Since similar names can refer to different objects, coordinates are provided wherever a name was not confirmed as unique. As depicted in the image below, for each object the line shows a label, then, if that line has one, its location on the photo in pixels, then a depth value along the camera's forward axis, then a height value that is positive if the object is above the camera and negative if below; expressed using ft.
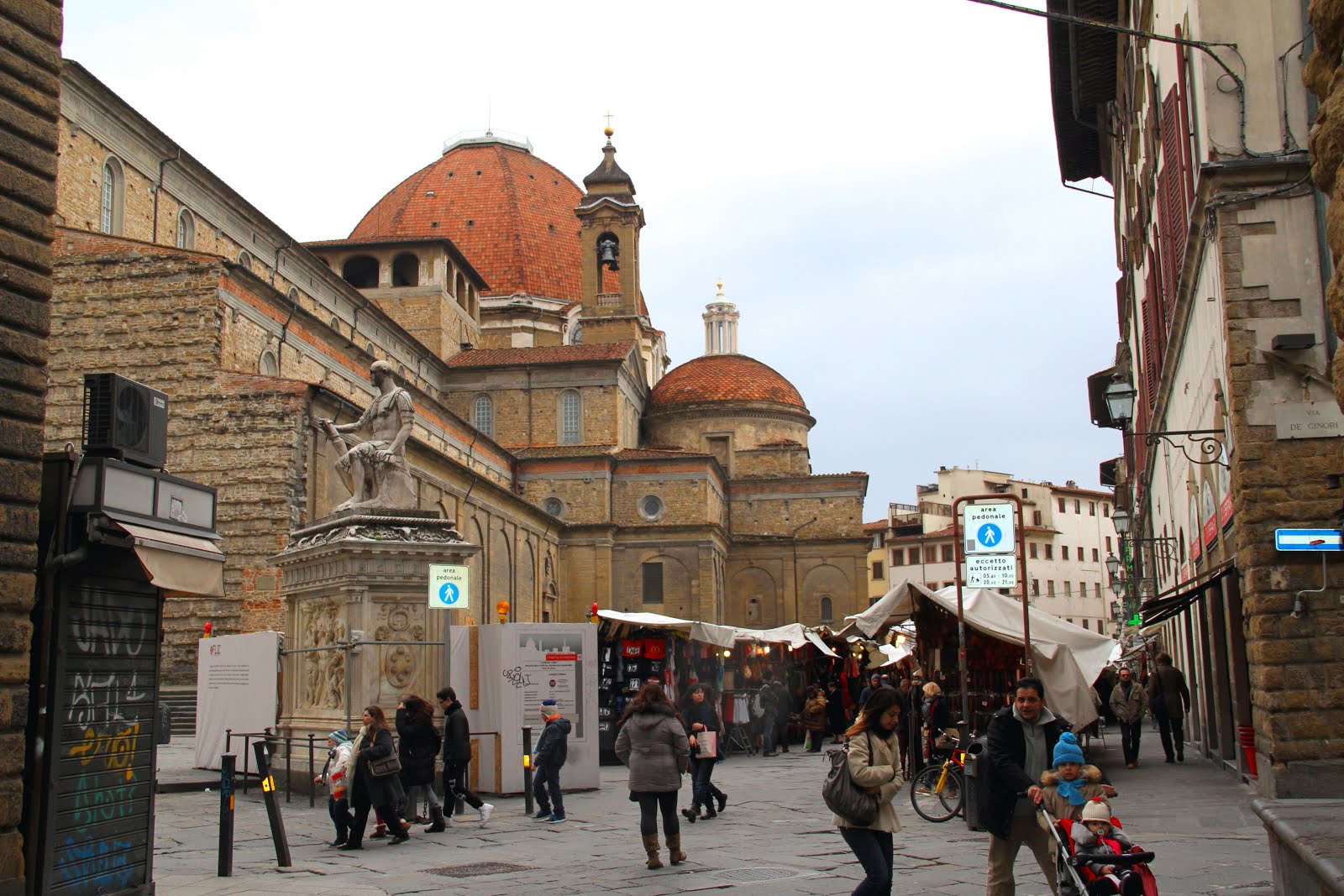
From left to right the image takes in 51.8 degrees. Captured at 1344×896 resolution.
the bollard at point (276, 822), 31.24 -3.23
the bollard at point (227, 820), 29.84 -3.02
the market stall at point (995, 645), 48.57 +0.72
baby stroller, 20.75 -3.10
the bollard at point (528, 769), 41.70 -2.92
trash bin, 22.79 -2.32
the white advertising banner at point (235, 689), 47.80 -0.37
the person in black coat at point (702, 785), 40.91 -3.38
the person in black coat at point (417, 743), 36.99 -1.80
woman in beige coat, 21.63 -1.72
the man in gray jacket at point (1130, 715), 56.18 -2.15
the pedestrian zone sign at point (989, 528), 40.68 +3.97
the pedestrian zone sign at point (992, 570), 40.81 +2.76
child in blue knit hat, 22.45 -1.96
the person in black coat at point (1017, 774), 22.38 -1.80
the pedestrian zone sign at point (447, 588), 43.21 +2.70
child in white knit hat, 20.72 -2.83
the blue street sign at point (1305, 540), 35.17 +2.98
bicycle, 40.60 -3.71
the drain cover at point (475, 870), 30.68 -4.36
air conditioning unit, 23.75 +4.49
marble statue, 45.57 +7.27
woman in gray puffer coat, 31.35 -2.01
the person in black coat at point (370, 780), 34.42 -2.57
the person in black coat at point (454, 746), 40.29 -2.05
